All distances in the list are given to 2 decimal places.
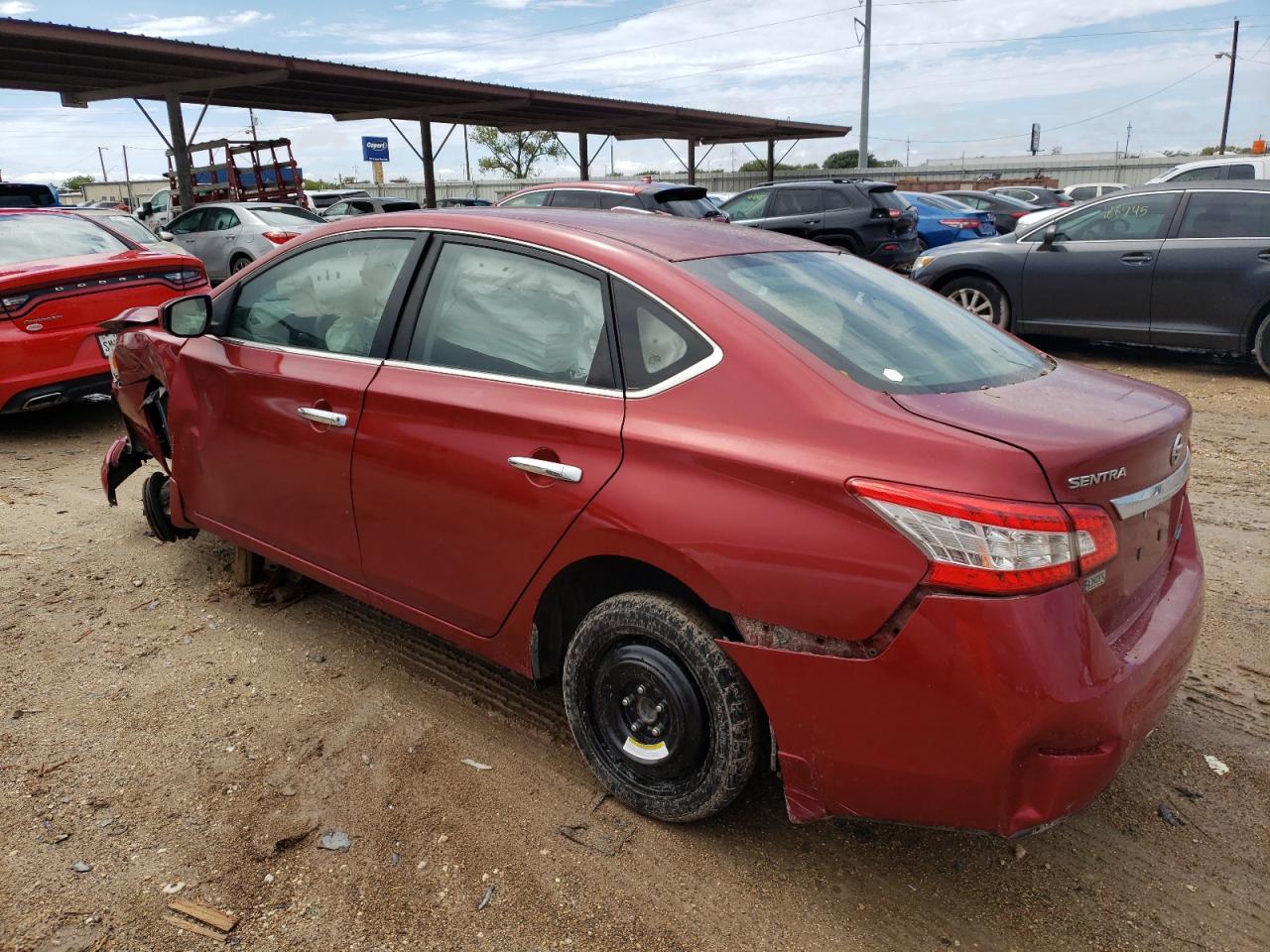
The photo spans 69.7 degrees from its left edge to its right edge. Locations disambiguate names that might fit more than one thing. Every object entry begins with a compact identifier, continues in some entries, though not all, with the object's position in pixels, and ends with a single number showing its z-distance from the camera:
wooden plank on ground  2.19
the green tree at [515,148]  66.00
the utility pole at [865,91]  34.59
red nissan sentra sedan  1.87
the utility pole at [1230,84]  52.22
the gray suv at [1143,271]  7.58
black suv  13.41
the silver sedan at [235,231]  13.86
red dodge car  5.97
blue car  16.14
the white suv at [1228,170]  12.95
